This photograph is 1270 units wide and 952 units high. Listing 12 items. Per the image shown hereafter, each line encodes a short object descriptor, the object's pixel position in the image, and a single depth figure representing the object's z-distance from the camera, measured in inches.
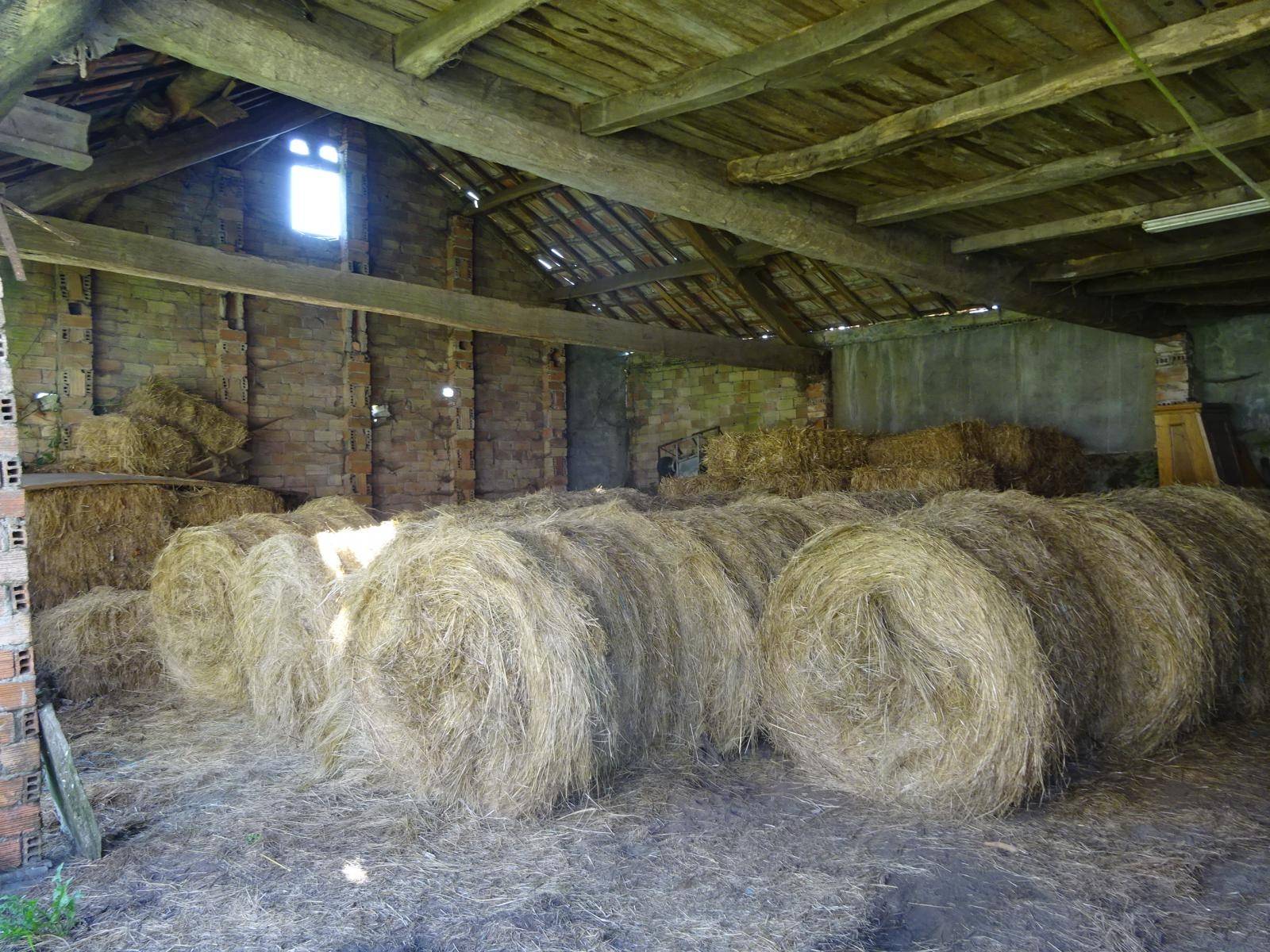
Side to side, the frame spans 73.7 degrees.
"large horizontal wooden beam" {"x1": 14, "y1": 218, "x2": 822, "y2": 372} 207.6
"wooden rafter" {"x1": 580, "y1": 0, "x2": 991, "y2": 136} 117.2
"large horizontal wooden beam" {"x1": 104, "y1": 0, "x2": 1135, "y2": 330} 115.7
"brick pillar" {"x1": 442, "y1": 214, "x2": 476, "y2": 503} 429.4
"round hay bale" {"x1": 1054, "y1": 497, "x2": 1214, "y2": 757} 152.2
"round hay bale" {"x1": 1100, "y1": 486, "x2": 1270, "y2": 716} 166.4
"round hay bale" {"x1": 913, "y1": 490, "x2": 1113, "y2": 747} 136.9
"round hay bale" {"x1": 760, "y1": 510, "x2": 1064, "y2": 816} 127.3
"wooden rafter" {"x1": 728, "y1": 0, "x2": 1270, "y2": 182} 119.0
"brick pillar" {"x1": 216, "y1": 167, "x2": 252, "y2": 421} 350.9
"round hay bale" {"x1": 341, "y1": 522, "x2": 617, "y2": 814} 134.3
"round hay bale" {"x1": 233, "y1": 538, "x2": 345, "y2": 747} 176.7
